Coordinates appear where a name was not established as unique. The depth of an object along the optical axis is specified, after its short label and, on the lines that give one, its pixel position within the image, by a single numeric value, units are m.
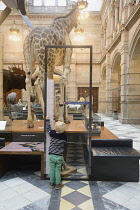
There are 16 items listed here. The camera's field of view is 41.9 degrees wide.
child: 2.86
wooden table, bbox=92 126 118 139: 4.00
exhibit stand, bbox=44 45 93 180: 3.21
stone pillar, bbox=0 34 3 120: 5.62
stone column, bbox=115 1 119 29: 14.41
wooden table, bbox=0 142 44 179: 3.20
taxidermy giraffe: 4.07
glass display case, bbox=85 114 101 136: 4.19
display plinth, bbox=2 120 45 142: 3.96
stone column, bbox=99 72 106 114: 16.61
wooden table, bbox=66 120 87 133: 3.86
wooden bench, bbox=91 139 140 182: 3.11
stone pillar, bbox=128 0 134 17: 10.88
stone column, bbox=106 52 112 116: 16.05
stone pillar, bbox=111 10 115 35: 15.59
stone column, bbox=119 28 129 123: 11.38
